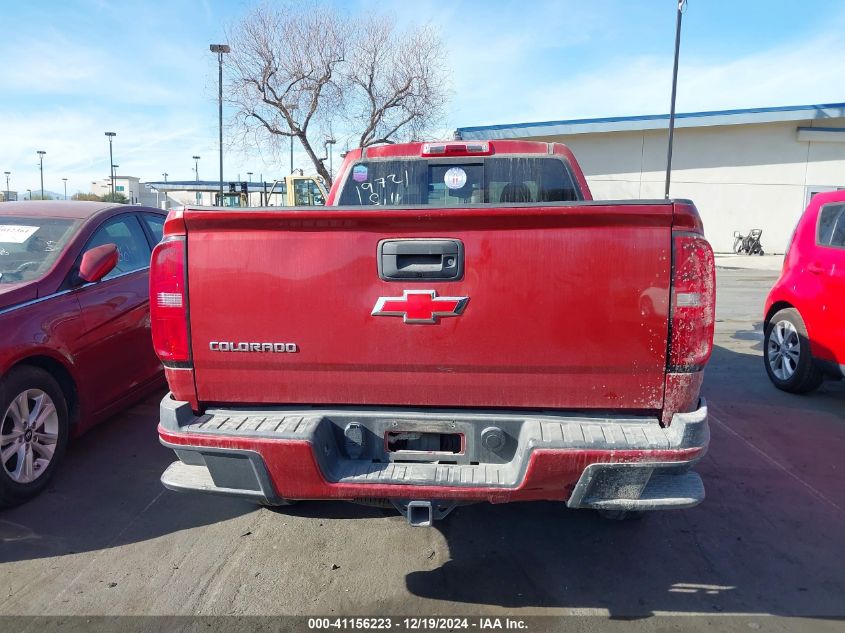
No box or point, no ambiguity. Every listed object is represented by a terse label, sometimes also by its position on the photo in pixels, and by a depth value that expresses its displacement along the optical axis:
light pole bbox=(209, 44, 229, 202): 25.64
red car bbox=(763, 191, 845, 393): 5.26
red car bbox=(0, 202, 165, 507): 3.70
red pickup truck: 2.40
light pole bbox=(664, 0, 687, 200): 17.60
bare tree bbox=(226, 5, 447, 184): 28.33
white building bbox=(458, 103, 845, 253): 25.83
